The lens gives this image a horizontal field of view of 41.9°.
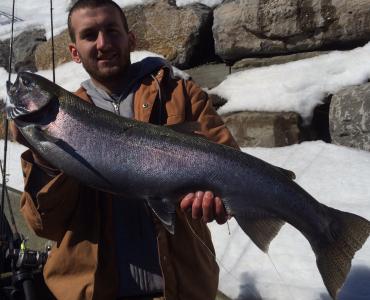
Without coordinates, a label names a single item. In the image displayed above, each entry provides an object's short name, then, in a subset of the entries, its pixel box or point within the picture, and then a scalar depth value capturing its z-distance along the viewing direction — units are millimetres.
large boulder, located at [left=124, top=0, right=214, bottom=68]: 5793
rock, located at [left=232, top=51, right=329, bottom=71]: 5109
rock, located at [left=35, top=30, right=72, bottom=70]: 7035
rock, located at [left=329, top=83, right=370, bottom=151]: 4262
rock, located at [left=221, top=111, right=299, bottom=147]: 4641
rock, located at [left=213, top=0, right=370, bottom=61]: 4777
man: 2203
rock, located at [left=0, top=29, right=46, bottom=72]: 7570
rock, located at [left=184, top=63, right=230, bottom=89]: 5613
